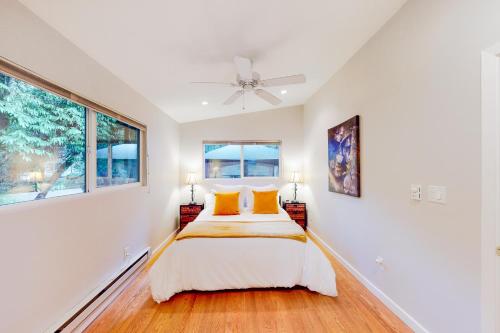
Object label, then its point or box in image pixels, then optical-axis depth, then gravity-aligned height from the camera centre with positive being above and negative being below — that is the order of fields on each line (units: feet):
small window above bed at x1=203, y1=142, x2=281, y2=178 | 16.33 +0.44
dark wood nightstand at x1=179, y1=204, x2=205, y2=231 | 14.52 -3.16
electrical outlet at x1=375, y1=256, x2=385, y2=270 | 7.14 -3.22
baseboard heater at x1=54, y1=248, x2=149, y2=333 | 5.66 -4.12
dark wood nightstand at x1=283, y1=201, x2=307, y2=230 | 14.86 -3.12
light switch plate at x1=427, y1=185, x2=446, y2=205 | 5.04 -0.69
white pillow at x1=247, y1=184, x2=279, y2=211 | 13.09 -1.48
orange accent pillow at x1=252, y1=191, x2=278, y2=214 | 11.91 -2.04
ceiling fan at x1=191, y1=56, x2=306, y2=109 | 7.06 +3.16
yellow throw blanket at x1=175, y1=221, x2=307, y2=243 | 7.98 -2.50
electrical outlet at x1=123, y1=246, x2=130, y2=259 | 8.41 -3.39
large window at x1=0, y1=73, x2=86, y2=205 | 4.58 +0.57
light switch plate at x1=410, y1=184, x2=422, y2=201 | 5.68 -0.72
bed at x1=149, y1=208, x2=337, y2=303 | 7.48 -3.44
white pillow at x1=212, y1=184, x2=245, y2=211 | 13.25 -1.49
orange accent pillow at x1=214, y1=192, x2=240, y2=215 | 11.64 -2.08
